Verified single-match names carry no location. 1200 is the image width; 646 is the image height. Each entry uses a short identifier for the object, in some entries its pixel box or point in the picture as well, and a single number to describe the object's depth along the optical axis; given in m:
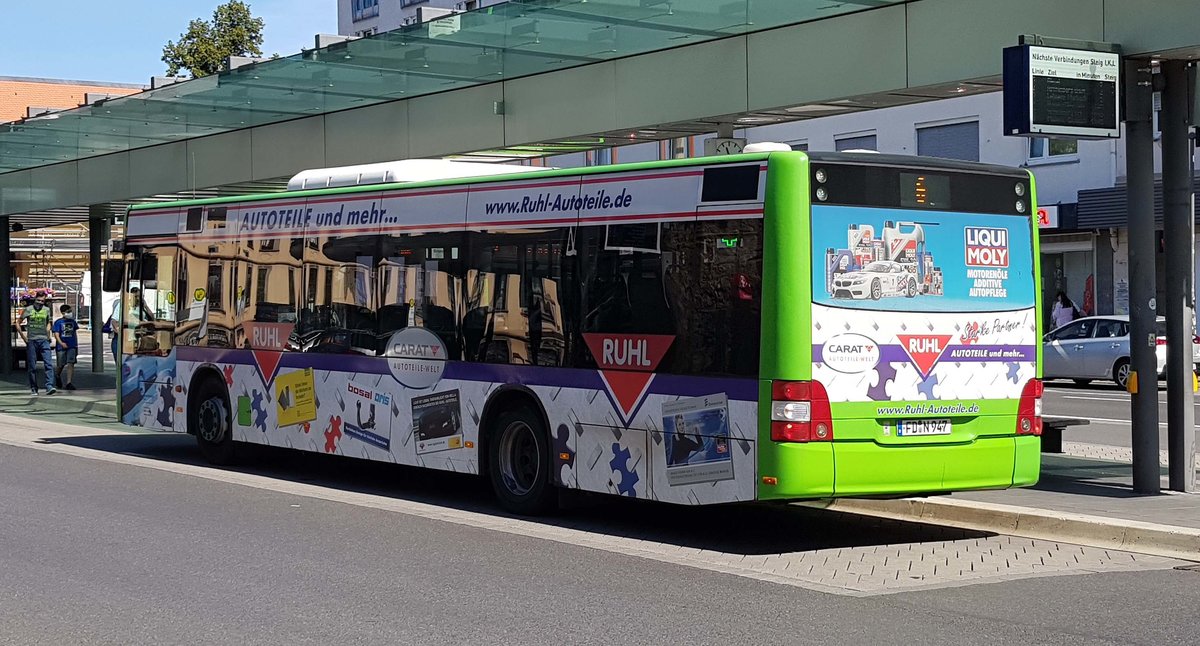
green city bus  10.31
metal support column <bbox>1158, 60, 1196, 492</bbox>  12.63
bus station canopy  13.85
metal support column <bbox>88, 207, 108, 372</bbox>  33.94
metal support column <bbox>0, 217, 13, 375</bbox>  34.84
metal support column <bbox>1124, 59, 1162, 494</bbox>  12.62
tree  66.37
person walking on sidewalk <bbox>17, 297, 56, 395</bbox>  27.31
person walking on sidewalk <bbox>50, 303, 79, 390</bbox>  28.72
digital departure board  12.14
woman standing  35.69
